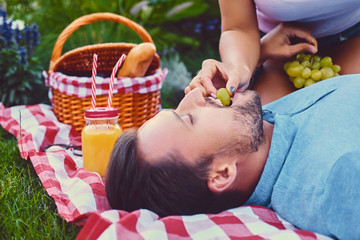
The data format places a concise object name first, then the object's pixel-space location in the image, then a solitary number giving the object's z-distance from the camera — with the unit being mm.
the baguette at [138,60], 1973
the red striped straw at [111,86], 1520
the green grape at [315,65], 1523
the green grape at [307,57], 1557
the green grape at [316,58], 1539
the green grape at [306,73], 1512
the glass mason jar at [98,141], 1467
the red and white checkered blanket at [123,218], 909
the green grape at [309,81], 1520
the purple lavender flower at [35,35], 2520
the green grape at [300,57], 1579
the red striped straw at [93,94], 1489
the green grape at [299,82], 1543
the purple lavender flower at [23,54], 2363
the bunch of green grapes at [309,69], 1497
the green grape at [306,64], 1539
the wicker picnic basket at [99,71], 2000
